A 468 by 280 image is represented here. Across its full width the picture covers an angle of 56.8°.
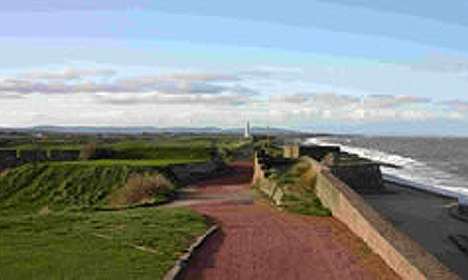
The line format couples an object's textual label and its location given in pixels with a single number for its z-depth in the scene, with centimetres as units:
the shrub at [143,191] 2281
